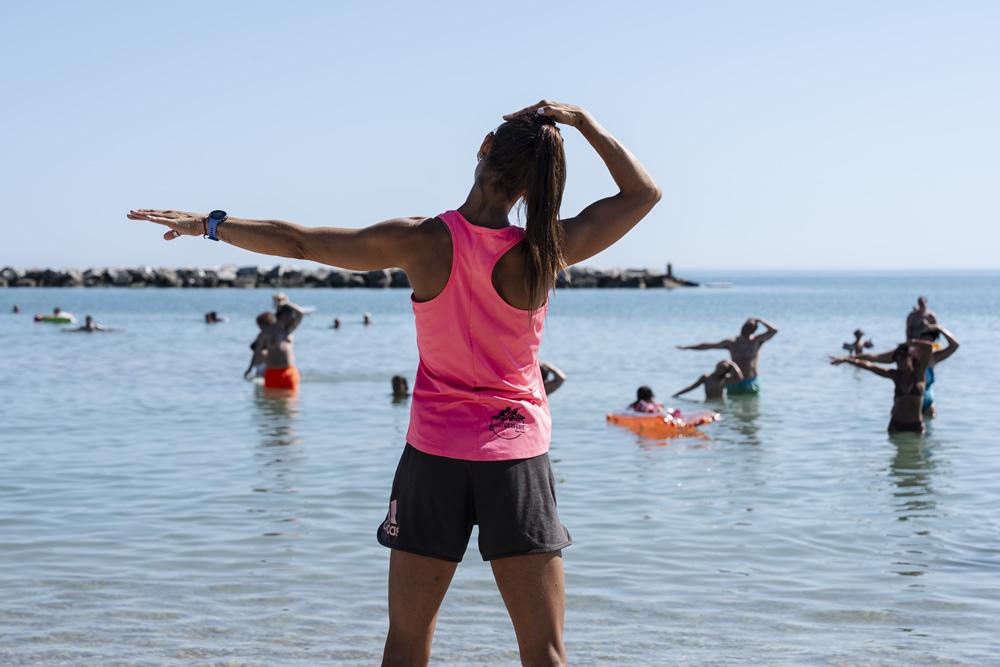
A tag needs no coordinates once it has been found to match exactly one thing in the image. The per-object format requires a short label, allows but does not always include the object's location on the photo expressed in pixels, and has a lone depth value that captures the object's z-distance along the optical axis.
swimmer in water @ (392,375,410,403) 18.64
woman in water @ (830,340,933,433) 12.84
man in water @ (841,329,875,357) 24.03
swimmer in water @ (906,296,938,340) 17.16
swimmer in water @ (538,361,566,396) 13.83
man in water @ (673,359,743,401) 18.14
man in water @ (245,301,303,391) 17.25
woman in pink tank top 3.06
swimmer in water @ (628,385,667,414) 15.04
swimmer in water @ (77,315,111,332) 38.50
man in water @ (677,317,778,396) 18.27
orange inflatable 14.34
